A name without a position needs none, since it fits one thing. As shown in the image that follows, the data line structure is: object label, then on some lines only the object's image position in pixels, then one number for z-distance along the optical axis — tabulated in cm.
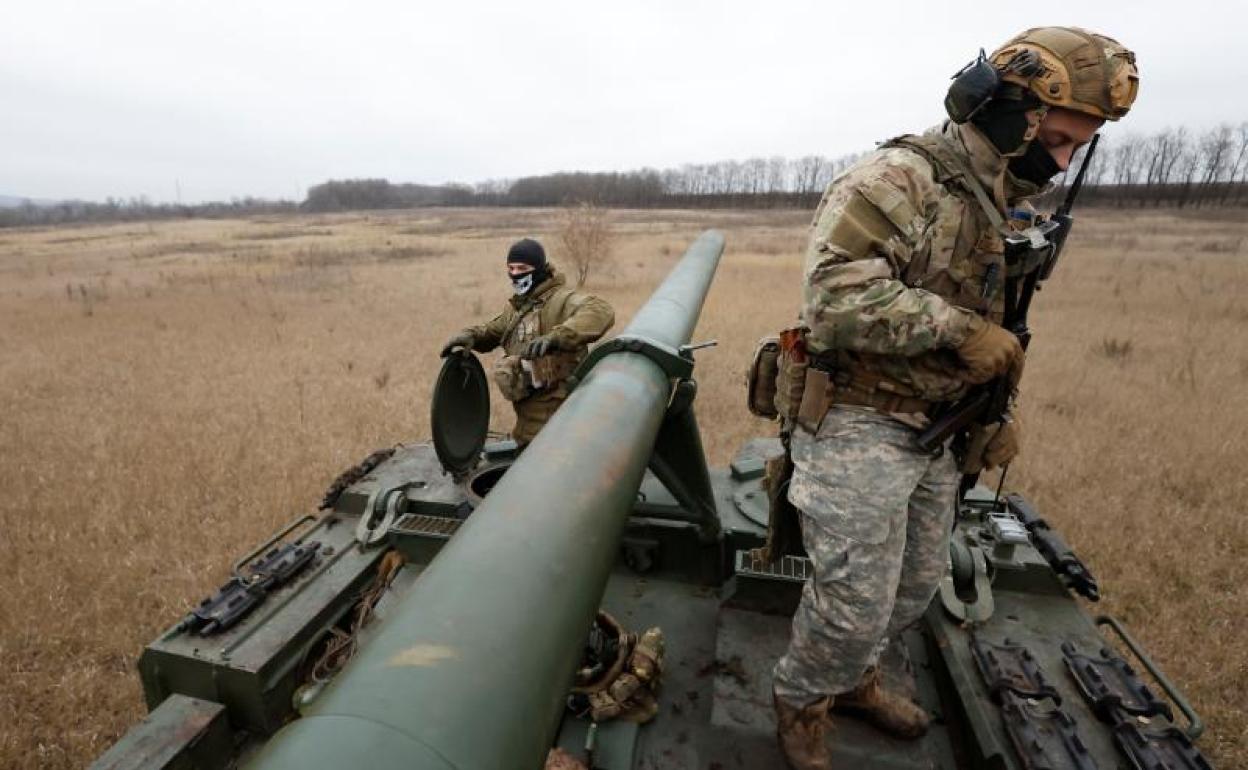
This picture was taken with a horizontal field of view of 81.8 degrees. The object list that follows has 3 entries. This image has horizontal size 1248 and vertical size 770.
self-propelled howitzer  97
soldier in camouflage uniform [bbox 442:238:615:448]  453
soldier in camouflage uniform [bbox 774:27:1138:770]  217
